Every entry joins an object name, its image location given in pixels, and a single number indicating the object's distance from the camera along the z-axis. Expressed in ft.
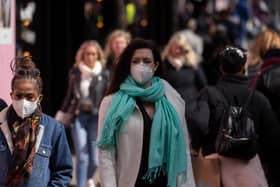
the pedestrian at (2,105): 31.56
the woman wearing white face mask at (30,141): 28.81
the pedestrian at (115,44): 55.13
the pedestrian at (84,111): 52.08
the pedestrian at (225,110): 35.82
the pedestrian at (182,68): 58.50
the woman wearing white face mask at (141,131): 31.74
